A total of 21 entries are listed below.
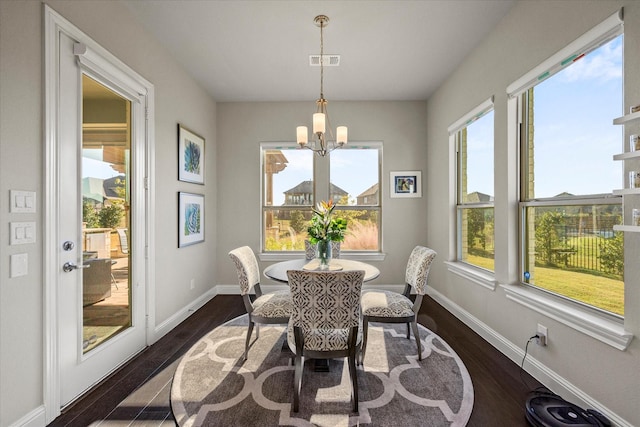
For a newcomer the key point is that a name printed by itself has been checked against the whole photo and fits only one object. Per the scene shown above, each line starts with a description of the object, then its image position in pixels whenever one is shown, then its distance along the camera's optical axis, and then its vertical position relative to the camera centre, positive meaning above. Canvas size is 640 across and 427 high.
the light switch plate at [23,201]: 1.61 +0.07
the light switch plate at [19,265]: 1.61 -0.28
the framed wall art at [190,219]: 3.41 -0.06
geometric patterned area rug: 1.80 -1.22
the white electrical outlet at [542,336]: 2.16 -0.89
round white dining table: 2.49 -0.50
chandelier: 2.62 +0.79
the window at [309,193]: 4.62 +0.32
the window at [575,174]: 1.80 +0.27
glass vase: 2.67 -0.35
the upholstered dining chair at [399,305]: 2.45 -0.77
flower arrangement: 2.63 -0.13
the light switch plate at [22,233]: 1.61 -0.10
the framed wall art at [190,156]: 3.43 +0.71
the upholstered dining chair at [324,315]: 1.80 -0.63
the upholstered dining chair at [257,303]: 2.45 -0.76
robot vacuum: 1.65 -1.17
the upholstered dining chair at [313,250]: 3.48 -0.43
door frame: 1.78 +0.05
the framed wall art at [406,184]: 4.54 +0.45
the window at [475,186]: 3.06 +0.31
